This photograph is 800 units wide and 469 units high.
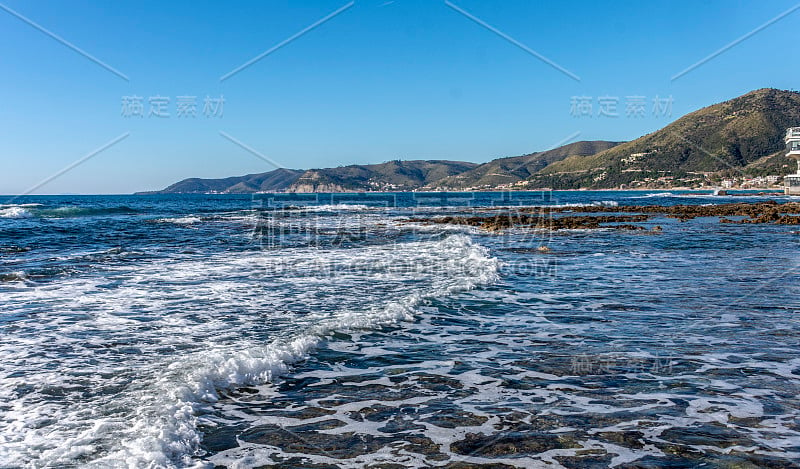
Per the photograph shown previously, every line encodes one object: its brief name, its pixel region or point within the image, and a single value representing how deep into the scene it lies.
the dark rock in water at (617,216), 34.19
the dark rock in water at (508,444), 4.30
